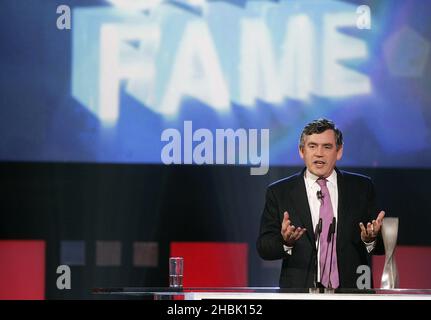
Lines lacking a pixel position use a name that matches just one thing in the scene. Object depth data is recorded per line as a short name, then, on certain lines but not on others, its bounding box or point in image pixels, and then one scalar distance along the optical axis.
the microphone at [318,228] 6.98
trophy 7.04
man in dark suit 8.37
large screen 10.72
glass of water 6.56
